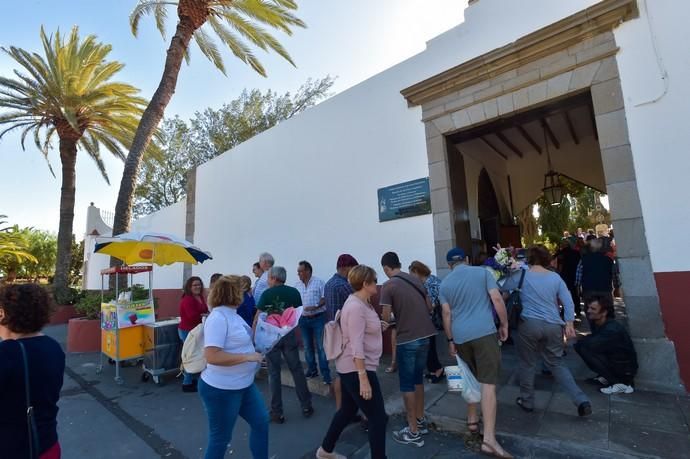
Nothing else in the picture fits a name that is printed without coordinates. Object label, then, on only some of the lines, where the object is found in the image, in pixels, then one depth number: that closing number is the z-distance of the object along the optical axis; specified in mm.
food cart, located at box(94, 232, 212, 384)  5766
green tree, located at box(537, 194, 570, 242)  13351
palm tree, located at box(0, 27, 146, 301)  11078
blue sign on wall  6055
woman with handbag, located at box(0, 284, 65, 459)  1756
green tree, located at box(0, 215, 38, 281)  16547
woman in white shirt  2490
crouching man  3990
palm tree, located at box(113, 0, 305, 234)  8898
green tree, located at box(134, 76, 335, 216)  18047
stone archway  4160
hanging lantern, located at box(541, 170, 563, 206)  8227
